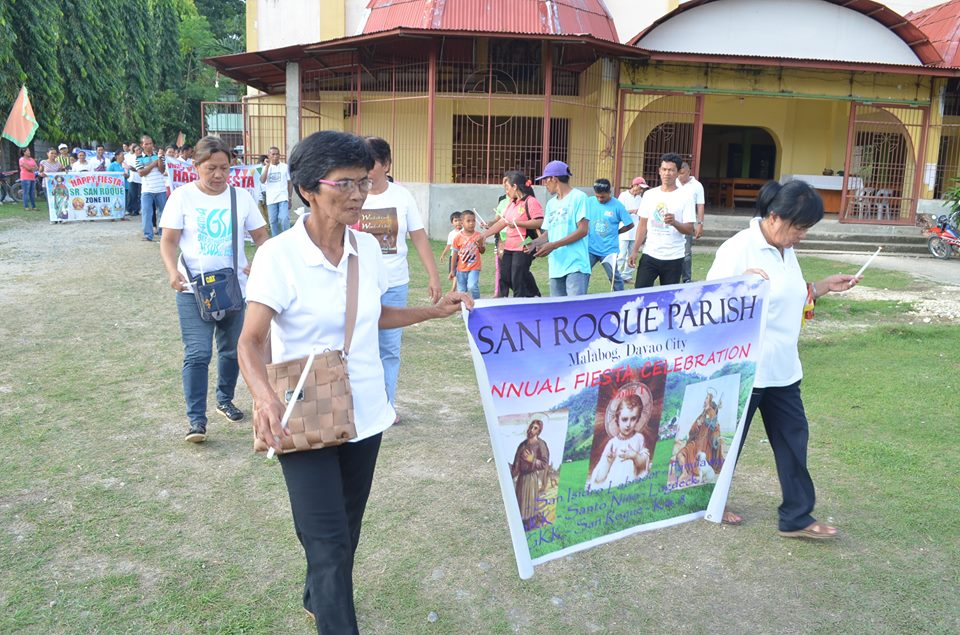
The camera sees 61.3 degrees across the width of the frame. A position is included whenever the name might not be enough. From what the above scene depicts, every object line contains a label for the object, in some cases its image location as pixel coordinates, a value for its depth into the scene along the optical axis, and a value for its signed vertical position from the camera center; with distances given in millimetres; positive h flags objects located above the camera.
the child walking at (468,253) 8961 -796
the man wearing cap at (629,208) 11414 -372
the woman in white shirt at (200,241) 5031 -418
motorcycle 16234 -971
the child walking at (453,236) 9227 -628
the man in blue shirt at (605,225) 9047 -462
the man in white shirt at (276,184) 14164 -142
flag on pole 17406 +999
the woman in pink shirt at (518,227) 7746 -440
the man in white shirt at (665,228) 7547 -400
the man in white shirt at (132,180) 19922 -185
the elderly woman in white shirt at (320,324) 2621 -486
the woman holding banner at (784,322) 3768 -639
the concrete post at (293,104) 19188 +1710
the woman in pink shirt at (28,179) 21219 -230
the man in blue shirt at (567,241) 6840 -494
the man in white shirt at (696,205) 8516 -237
